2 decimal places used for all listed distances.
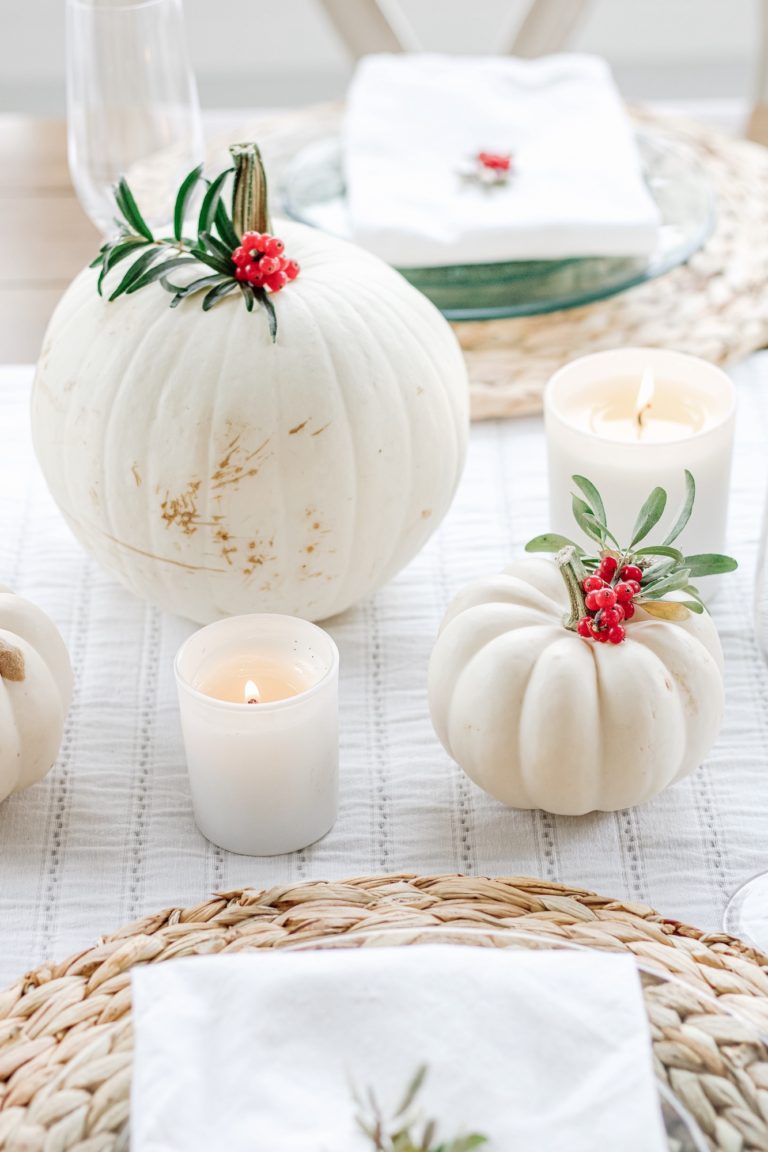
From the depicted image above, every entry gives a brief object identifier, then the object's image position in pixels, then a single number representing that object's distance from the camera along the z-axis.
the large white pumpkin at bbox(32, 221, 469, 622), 1.03
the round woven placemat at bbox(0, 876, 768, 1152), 0.83
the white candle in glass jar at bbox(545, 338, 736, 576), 1.09
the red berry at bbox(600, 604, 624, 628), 0.97
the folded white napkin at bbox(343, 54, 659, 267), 1.33
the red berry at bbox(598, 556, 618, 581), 0.99
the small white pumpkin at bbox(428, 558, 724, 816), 0.96
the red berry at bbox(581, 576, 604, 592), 0.98
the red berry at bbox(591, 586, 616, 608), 0.97
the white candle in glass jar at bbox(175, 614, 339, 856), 0.98
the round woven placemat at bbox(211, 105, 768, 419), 1.30
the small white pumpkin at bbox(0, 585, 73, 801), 0.99
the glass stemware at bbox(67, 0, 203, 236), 1.24
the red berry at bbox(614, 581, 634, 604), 0.98
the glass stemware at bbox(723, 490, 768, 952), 0.96
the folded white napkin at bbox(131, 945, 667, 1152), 0.79
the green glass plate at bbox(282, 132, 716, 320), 1.33
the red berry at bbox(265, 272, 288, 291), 1.05
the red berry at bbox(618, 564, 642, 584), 0.99
